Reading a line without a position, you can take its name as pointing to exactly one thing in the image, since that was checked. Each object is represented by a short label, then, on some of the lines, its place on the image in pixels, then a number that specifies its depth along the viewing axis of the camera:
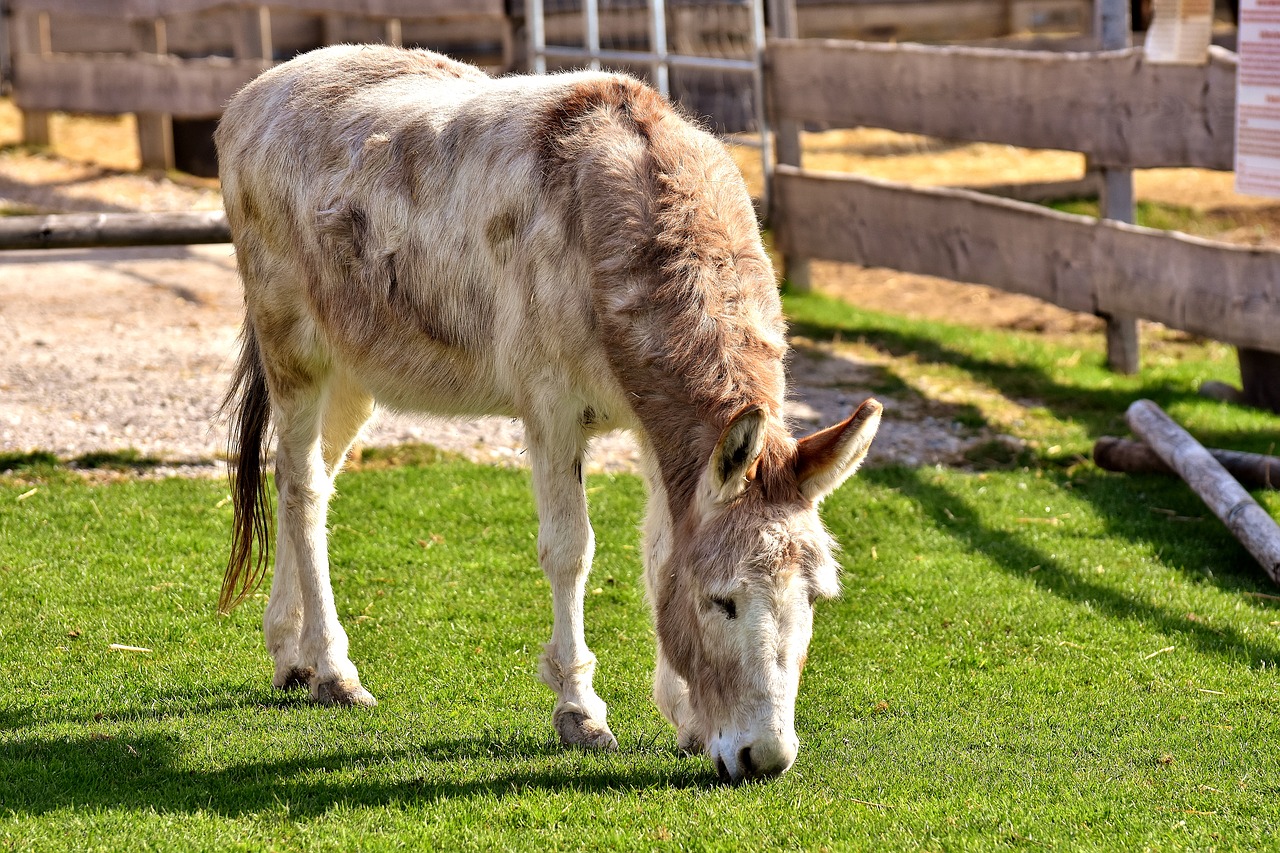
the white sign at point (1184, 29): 16.47
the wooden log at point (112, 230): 15.25
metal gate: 28.52
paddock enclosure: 16.95
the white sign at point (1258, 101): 14.69
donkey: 7.37
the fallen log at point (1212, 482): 12.02
